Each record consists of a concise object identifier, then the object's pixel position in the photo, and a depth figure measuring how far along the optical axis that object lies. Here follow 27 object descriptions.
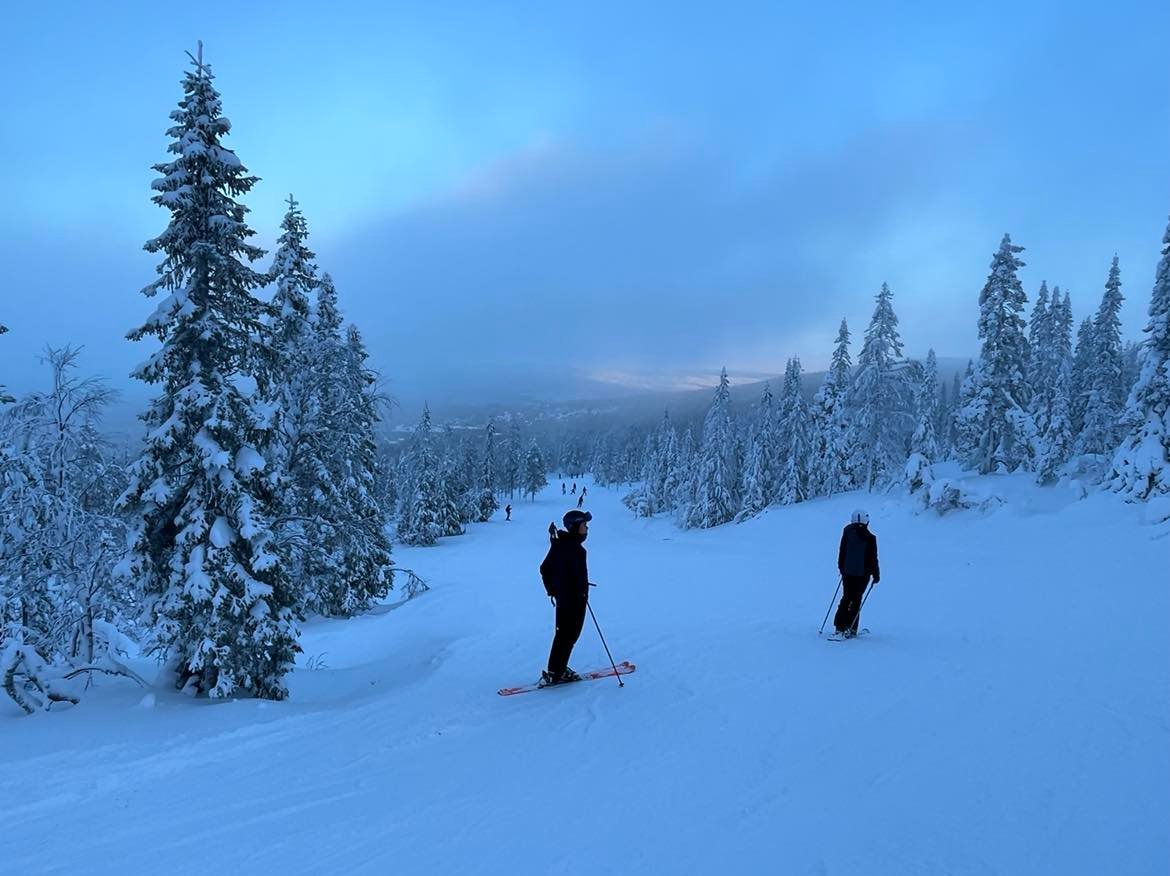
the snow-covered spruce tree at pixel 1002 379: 34.84
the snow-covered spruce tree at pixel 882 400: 41.09
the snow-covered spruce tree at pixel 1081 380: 43.81
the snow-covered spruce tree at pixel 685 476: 58.75
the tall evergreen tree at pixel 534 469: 109.25
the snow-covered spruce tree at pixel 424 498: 55.53
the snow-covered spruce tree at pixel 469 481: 71.06
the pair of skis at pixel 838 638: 10.63
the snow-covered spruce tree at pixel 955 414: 38.31
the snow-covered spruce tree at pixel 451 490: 59.66
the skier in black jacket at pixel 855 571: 10.83
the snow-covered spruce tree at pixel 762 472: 51.66
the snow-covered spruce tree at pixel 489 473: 77.50
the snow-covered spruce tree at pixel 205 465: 9.62
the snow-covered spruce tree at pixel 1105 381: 37.66
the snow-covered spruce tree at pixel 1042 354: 42.68
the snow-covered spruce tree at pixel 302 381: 15.70
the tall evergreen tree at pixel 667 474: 69.31
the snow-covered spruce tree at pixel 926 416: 38.24
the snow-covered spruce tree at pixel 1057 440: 30.75
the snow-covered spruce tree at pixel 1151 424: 21.00
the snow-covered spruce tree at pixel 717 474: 54.25
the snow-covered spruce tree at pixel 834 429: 45.12
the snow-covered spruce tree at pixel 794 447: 49.00
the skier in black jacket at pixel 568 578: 8.30
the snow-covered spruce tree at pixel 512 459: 108.53
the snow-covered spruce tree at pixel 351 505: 16.78
